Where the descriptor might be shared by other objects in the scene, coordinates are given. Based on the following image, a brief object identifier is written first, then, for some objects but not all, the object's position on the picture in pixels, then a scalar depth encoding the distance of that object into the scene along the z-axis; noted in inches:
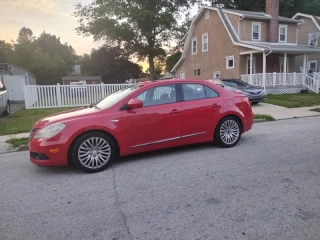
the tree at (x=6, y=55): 1638.0
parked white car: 439.2
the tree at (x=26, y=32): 3022.6
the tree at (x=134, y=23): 1167.6
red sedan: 171.0
